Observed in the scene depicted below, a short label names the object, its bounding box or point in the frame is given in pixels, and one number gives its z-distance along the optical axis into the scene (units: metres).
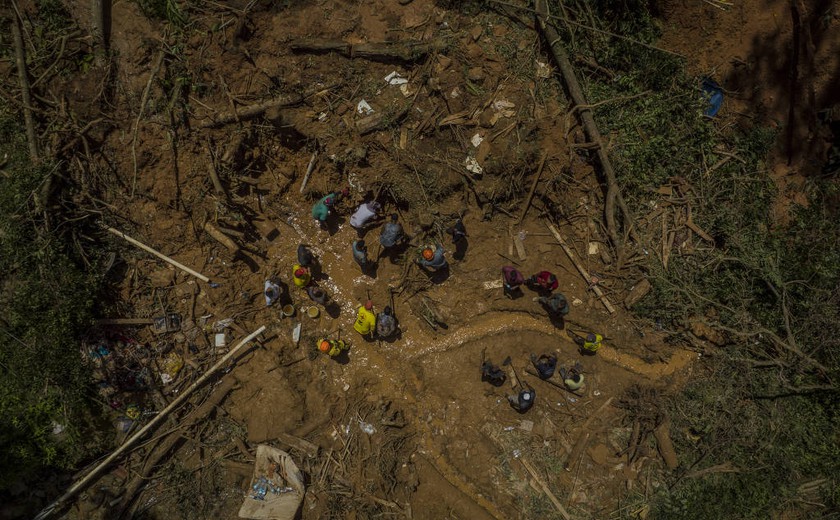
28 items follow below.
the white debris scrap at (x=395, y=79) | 8.84
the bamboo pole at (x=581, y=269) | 9.16
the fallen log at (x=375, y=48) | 8.52
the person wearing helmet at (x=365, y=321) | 8.45
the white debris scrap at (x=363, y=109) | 8.87
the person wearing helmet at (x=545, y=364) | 8.55
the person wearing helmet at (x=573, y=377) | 8.64
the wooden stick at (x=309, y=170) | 9.10
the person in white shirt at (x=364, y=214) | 8.76
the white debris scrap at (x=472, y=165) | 9.01
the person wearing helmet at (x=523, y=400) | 8.36
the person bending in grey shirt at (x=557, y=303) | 8.63
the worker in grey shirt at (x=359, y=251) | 8.72
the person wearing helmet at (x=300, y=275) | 8.57
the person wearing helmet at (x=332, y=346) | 8.42
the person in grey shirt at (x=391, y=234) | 8.55
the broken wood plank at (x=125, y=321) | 8.28
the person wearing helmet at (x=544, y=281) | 8.73
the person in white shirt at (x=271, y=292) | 8.57
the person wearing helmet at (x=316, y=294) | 8.73
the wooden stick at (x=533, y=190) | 9.06
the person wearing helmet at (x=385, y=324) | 8.75
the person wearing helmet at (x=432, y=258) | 8.47
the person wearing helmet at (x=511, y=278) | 8.70
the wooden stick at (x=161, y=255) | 8.29
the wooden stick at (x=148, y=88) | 8.09
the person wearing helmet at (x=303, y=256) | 8.63
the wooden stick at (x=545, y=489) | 8.15
